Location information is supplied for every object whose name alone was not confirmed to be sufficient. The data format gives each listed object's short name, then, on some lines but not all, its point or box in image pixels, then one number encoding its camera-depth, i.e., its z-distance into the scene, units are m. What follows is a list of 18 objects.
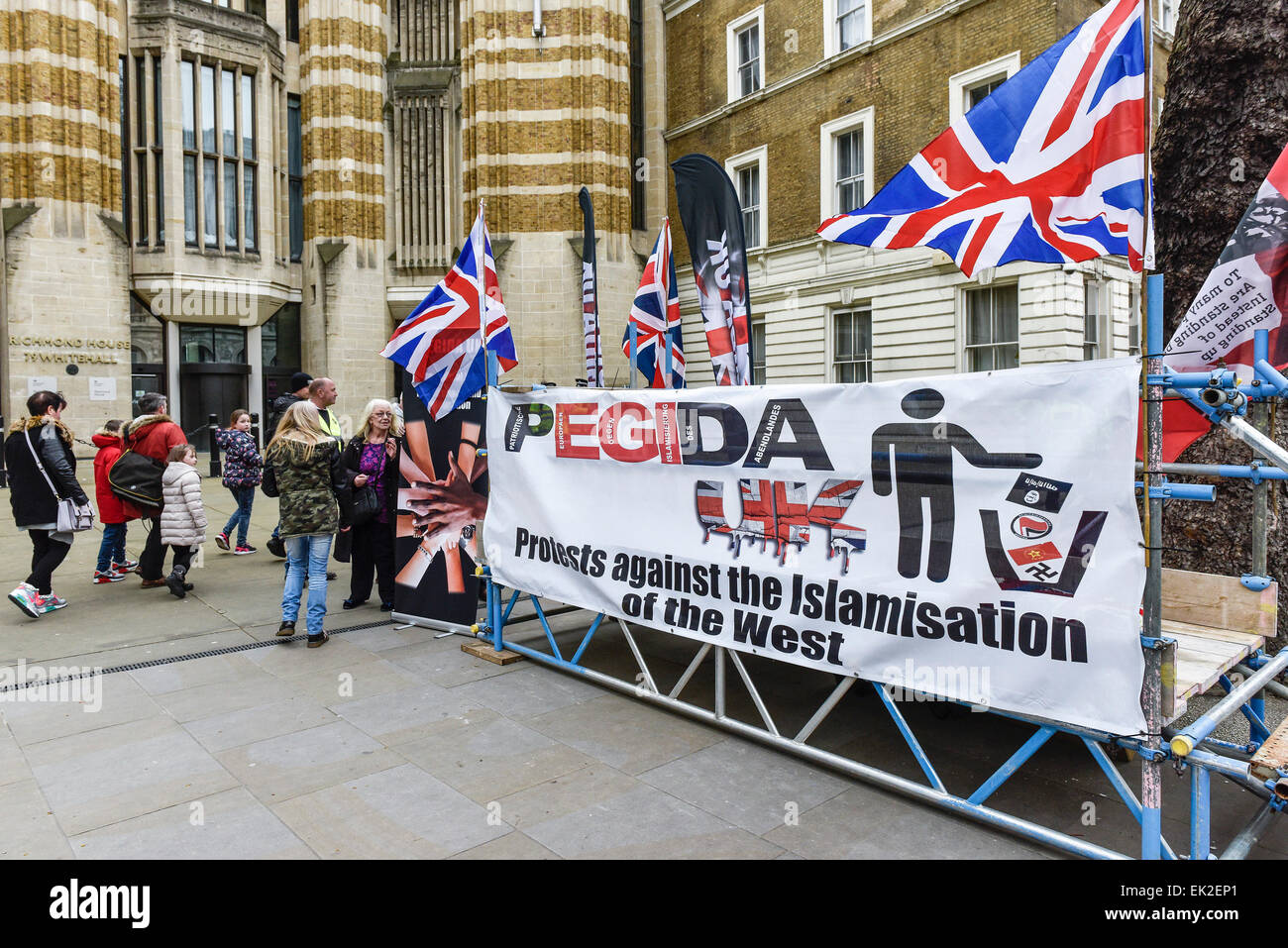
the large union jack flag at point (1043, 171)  3.35
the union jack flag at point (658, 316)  9.98
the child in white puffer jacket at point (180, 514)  8.20
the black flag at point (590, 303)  11.56
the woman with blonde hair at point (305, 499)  6.73
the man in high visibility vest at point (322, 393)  7.71
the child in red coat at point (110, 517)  8.82
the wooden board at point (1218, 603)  3.97
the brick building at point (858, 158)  18.36
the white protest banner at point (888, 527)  3.28
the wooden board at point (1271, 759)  2.88
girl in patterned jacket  10.26
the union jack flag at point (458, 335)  6.61
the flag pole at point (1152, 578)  3.11
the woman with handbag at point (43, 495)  7.54
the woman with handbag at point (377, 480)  7.60
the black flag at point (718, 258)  8.16
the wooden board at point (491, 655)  6.32
